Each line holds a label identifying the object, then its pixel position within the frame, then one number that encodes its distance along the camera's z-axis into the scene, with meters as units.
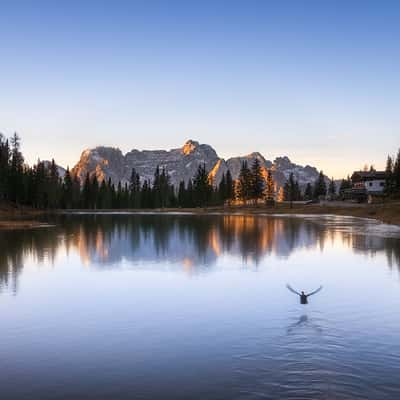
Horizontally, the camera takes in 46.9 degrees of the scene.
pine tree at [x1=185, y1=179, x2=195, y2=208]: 187.25
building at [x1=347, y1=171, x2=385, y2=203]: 134.38
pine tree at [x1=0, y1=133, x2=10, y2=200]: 112.56
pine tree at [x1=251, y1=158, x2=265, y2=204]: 166.62
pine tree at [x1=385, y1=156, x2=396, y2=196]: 123.50
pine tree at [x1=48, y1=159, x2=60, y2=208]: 159.96
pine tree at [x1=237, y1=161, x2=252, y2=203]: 167.50
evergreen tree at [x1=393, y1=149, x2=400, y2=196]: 121.50
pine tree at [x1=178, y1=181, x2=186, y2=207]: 193.27
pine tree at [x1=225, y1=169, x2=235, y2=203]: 184.00
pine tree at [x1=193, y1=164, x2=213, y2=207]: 181.38
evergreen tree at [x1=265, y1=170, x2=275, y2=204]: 194.76
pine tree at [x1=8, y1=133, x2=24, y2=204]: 125.56
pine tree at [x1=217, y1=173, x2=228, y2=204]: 184.62
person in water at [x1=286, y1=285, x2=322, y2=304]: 20.66
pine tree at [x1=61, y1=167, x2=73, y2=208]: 192.12
